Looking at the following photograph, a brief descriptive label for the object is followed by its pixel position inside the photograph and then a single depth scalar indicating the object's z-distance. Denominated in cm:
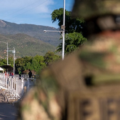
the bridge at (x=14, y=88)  1730
